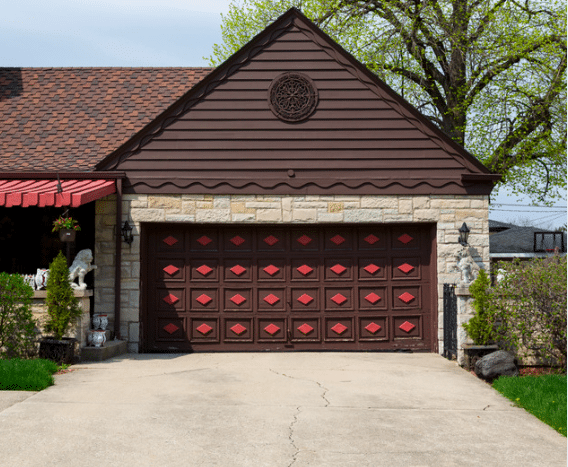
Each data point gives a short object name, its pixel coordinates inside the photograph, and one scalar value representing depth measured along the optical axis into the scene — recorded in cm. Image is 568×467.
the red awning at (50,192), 980
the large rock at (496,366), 863
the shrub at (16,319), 962
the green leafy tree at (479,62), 1984
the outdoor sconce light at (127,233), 1114
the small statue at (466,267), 1080
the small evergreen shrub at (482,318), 938
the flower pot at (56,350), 954
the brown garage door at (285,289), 1155
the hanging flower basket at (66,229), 998
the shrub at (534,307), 880
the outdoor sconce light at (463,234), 1105
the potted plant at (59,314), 955
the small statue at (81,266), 1025
